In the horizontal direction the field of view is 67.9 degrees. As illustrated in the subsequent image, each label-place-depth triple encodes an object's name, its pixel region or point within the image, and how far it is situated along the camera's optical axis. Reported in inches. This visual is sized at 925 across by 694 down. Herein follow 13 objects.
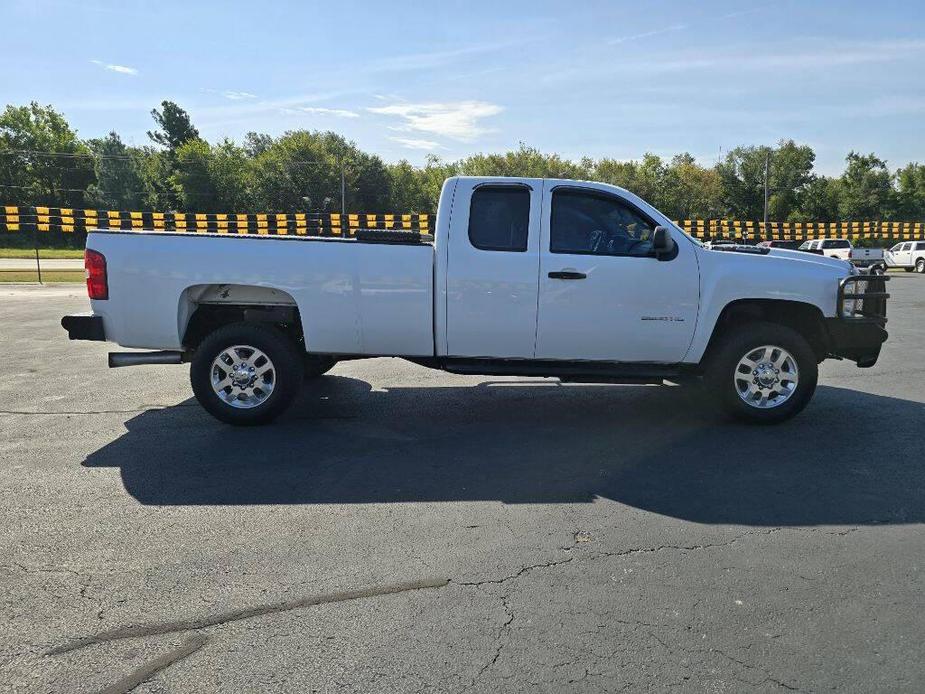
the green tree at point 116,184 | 2518.5
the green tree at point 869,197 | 2817.4
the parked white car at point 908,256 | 1412.4
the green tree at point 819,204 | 2952.8
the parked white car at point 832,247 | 1373.2
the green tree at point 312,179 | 2564.0
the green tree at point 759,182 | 2999.5
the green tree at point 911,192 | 2861.7
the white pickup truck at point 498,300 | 228.8
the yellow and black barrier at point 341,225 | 1362.0
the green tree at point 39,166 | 2608.3
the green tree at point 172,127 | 3154.5
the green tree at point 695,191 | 2817.4
